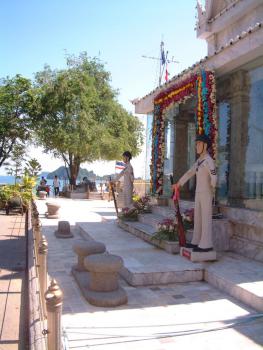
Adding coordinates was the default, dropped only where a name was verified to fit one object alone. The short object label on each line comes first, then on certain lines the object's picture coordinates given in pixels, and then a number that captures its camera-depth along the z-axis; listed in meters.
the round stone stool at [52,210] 16.00
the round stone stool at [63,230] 11.67
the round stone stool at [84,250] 7.23
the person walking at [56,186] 34.88
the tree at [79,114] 31.50
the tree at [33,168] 27.39
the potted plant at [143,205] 12.21
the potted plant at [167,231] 8.64
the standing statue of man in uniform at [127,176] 12.44
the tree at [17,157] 31.58
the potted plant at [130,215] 12.09
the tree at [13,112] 30.62
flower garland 9.38
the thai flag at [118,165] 22.59
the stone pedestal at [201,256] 7.53
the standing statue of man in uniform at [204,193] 7.64
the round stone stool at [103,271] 5.82
